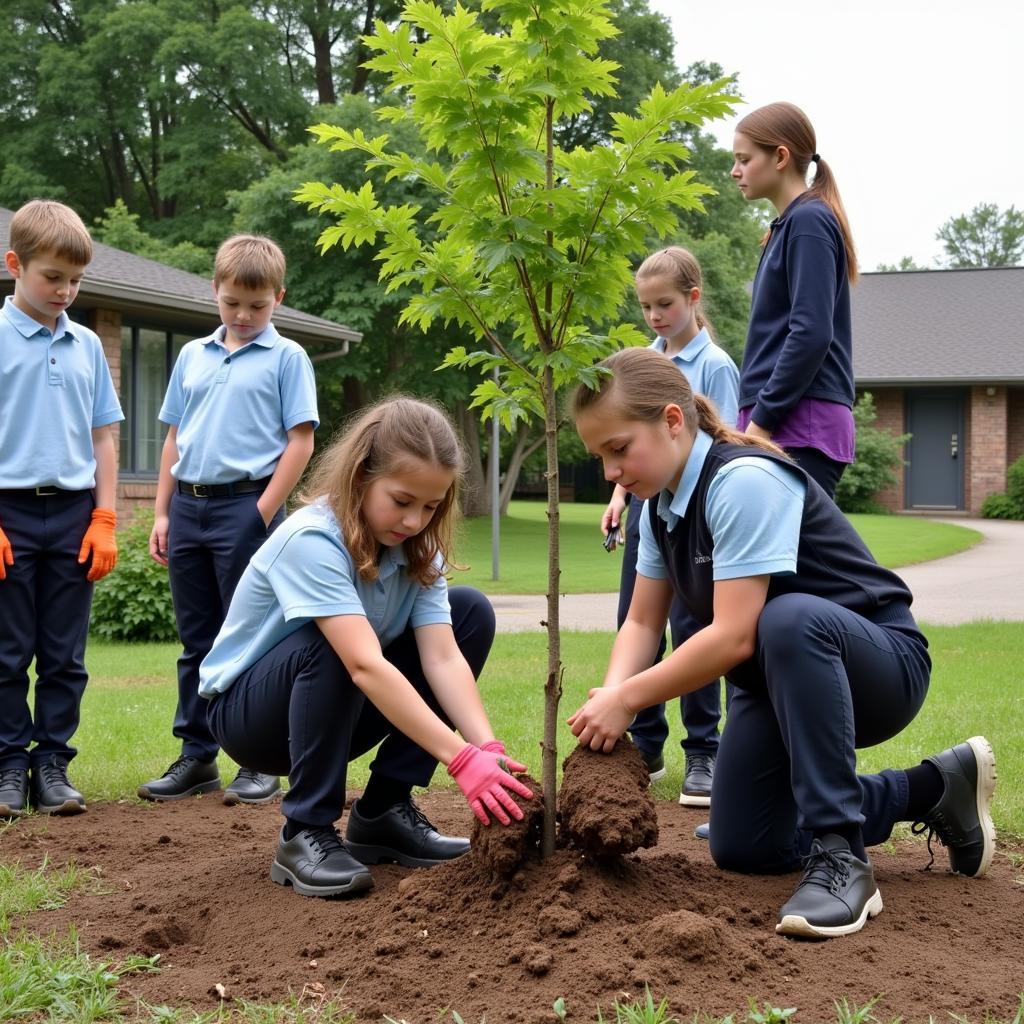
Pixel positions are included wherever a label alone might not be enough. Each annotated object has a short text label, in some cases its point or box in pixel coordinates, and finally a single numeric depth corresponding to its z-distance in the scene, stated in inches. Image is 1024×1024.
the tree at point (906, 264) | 3516.2
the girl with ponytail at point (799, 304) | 161.3
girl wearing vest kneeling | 120.0
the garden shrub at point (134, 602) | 447.5
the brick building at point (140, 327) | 614.2
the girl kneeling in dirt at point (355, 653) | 125.0
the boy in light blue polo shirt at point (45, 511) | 179.3
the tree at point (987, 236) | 3351.4
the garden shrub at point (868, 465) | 1200.8
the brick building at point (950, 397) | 1237.1
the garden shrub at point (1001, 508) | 1166.7
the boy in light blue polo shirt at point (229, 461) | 186.2
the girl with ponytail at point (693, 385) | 187.0
